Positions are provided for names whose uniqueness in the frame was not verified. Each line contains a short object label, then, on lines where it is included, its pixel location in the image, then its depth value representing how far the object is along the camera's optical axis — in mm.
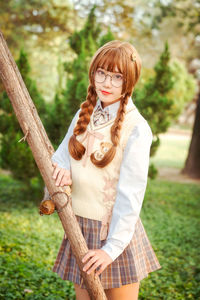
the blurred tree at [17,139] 5555
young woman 1570
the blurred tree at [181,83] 21750
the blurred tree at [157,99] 5543
